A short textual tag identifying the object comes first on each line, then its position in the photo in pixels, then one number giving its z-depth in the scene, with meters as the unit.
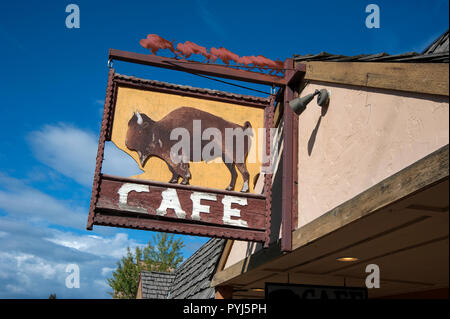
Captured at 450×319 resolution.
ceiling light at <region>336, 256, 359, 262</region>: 5.96
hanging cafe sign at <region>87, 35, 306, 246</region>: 5.42
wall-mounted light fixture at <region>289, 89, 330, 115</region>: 5.50
